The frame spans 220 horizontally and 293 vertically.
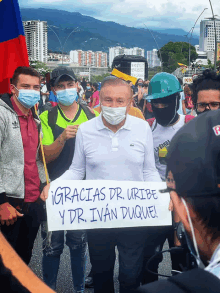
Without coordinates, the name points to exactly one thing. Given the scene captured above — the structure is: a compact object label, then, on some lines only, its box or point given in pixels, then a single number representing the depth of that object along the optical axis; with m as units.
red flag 3.15
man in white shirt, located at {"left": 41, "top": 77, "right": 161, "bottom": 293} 2.66
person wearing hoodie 2.74
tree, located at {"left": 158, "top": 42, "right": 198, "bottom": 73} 92.81
